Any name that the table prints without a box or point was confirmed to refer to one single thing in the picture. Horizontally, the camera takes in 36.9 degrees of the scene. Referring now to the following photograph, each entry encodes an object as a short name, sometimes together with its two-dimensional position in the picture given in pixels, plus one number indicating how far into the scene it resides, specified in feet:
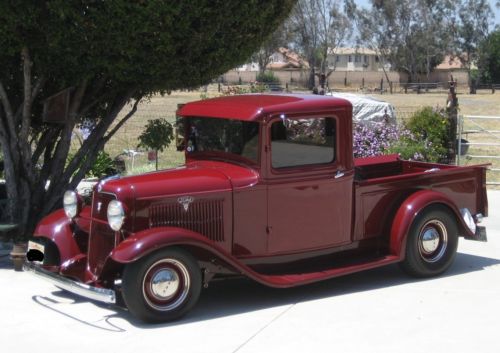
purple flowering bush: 43.42
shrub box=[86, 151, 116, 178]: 40.24
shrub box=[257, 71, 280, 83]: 238.68
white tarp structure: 54.70
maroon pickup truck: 19.07
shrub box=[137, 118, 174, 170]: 31.27
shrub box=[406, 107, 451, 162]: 46.16
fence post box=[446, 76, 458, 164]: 47.19
